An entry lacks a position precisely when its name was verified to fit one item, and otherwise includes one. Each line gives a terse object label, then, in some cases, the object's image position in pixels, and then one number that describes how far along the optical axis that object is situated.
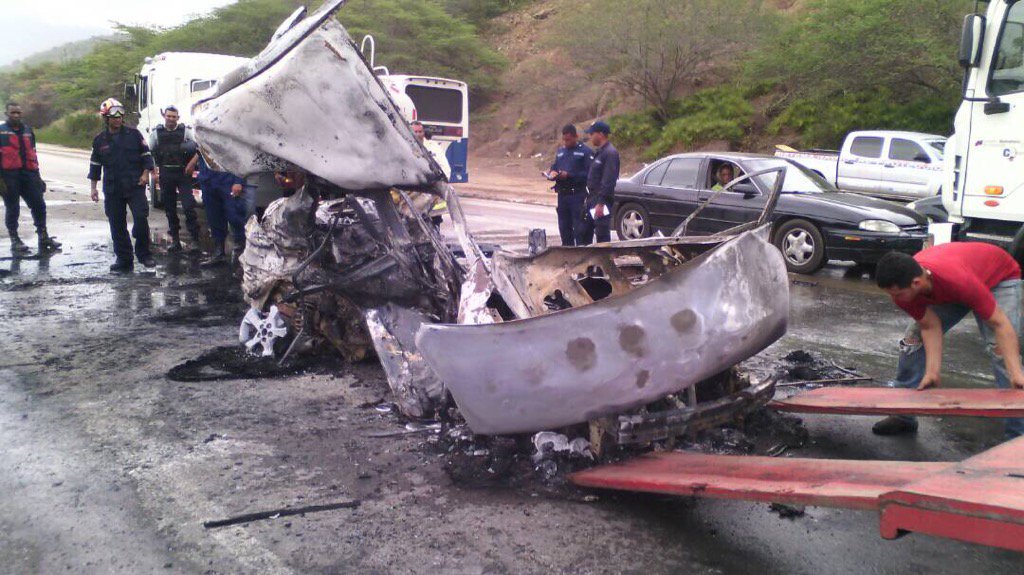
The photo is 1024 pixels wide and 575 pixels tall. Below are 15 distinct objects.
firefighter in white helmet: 8.70
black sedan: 9.02
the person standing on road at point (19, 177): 9.53
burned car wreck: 3.22
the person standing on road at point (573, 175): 8.81
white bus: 17.08
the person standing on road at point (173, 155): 10.00
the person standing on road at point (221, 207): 9.12
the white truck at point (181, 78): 14.82
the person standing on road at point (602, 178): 8.57
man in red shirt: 3.67
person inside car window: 10.20
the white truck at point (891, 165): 15.35
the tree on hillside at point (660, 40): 24.41
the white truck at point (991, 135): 6.75
